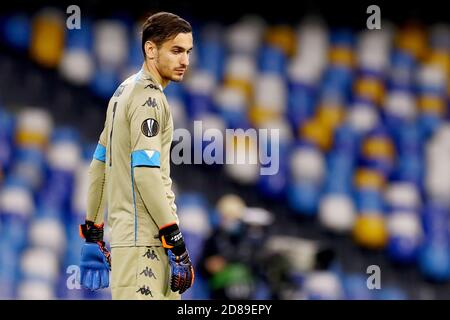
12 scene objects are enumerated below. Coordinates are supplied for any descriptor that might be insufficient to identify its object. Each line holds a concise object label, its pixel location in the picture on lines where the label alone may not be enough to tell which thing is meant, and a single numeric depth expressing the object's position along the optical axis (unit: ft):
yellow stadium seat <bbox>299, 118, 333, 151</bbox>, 43.86
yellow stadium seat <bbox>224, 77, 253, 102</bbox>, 44.55
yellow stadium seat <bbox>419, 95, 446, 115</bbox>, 45.14
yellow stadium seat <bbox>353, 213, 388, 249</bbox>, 42.96
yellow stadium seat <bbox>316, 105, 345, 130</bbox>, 44.37
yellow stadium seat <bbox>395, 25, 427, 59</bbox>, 45.91
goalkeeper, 19.54
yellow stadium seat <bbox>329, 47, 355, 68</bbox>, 45.29
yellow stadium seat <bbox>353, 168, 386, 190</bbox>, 43.86
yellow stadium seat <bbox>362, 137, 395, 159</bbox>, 44.45
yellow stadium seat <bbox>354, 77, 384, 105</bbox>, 45.19
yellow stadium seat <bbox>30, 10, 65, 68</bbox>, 43.32
